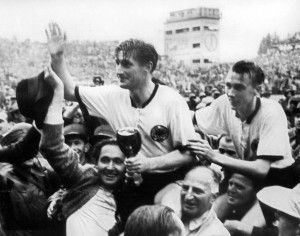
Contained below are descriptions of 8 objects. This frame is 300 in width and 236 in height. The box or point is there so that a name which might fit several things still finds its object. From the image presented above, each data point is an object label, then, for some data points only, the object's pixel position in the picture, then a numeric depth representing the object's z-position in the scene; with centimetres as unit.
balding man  194
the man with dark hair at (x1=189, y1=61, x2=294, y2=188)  204
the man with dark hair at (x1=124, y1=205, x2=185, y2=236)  152
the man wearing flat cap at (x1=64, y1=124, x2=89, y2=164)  225
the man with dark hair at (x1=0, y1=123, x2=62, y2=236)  205
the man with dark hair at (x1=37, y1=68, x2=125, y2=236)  190
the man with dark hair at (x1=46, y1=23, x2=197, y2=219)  201
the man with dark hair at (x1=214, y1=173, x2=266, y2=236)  208
